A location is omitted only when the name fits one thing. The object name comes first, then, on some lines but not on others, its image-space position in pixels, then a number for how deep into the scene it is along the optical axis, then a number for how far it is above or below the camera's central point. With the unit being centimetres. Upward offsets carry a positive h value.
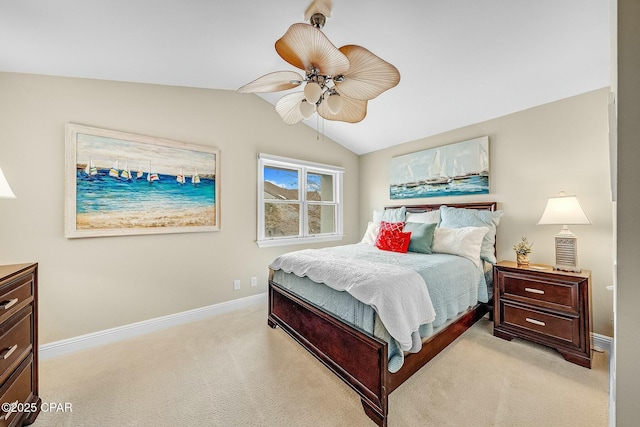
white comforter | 147 -50
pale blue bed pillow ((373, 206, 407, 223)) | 341 -2
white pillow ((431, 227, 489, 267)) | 243 -29
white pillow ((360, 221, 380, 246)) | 324 -27
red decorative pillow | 270 -28
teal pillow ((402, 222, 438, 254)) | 262 -26
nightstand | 190 -79
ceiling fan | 138 +91
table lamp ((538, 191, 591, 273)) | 209 -6
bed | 146 -92
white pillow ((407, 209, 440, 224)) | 308 -4
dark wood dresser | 121 -70
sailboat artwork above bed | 295 +57
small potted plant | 229 -38
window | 336 +18
